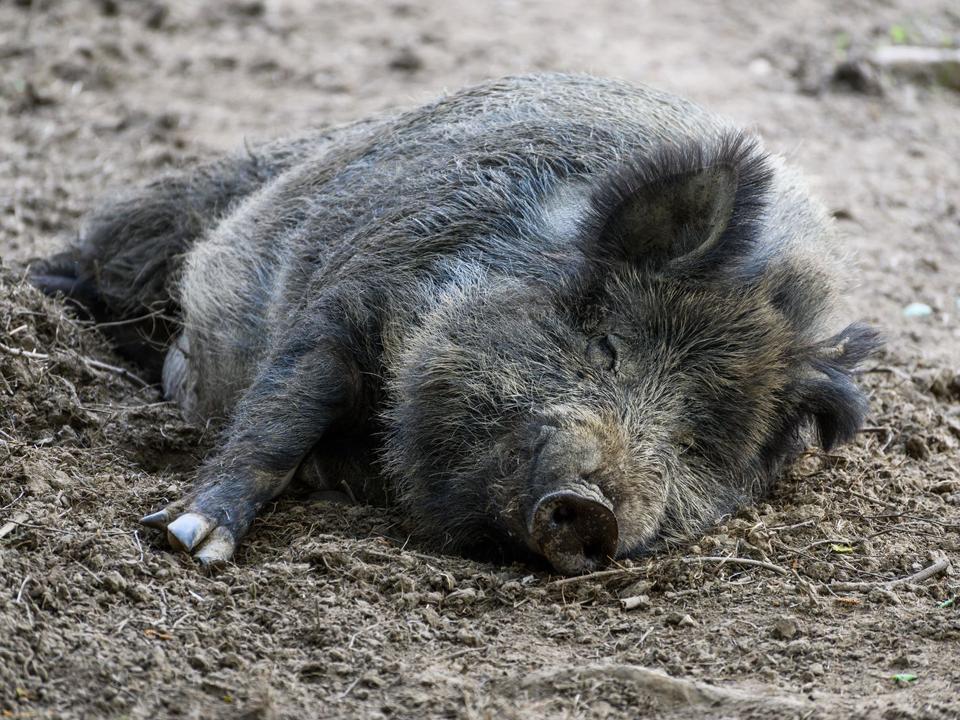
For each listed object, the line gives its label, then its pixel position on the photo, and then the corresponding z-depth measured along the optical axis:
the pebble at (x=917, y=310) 12.25
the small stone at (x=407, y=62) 17.77
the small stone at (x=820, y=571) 6.99
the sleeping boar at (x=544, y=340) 6.79
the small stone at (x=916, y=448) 8.93
